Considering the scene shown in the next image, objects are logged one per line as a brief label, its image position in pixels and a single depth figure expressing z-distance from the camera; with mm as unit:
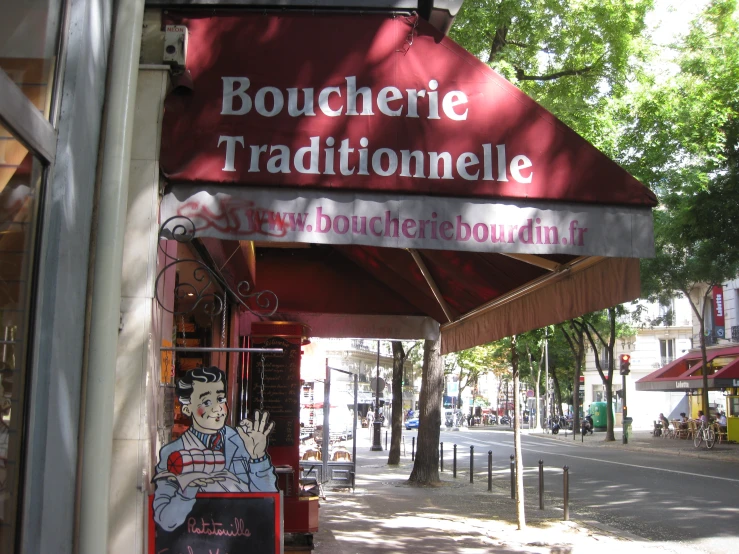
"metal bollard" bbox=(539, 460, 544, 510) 12572
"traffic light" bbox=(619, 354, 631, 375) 35031
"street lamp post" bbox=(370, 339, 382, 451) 29672
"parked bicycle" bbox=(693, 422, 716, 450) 29397
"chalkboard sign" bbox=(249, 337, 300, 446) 9773
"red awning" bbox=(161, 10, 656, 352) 4500
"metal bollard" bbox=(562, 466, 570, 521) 11516
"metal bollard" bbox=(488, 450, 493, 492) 15439
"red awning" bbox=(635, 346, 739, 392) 32750
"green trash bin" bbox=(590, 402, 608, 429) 52875
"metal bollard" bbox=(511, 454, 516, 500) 13844
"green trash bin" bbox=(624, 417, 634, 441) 35494
